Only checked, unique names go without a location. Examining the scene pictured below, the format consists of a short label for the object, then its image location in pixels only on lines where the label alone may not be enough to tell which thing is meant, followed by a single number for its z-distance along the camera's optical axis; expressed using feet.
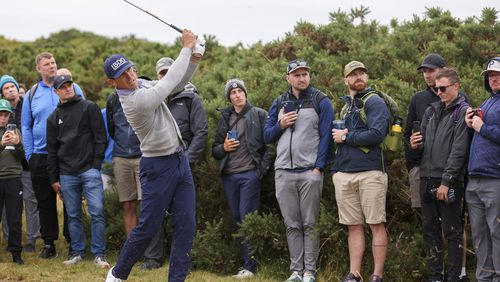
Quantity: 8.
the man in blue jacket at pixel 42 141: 35.32
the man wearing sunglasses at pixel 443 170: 25.80
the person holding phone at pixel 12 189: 34.01
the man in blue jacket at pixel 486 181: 24.59
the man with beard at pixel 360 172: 27.32
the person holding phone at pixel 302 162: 29.14
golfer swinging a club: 24.47
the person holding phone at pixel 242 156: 31.22
